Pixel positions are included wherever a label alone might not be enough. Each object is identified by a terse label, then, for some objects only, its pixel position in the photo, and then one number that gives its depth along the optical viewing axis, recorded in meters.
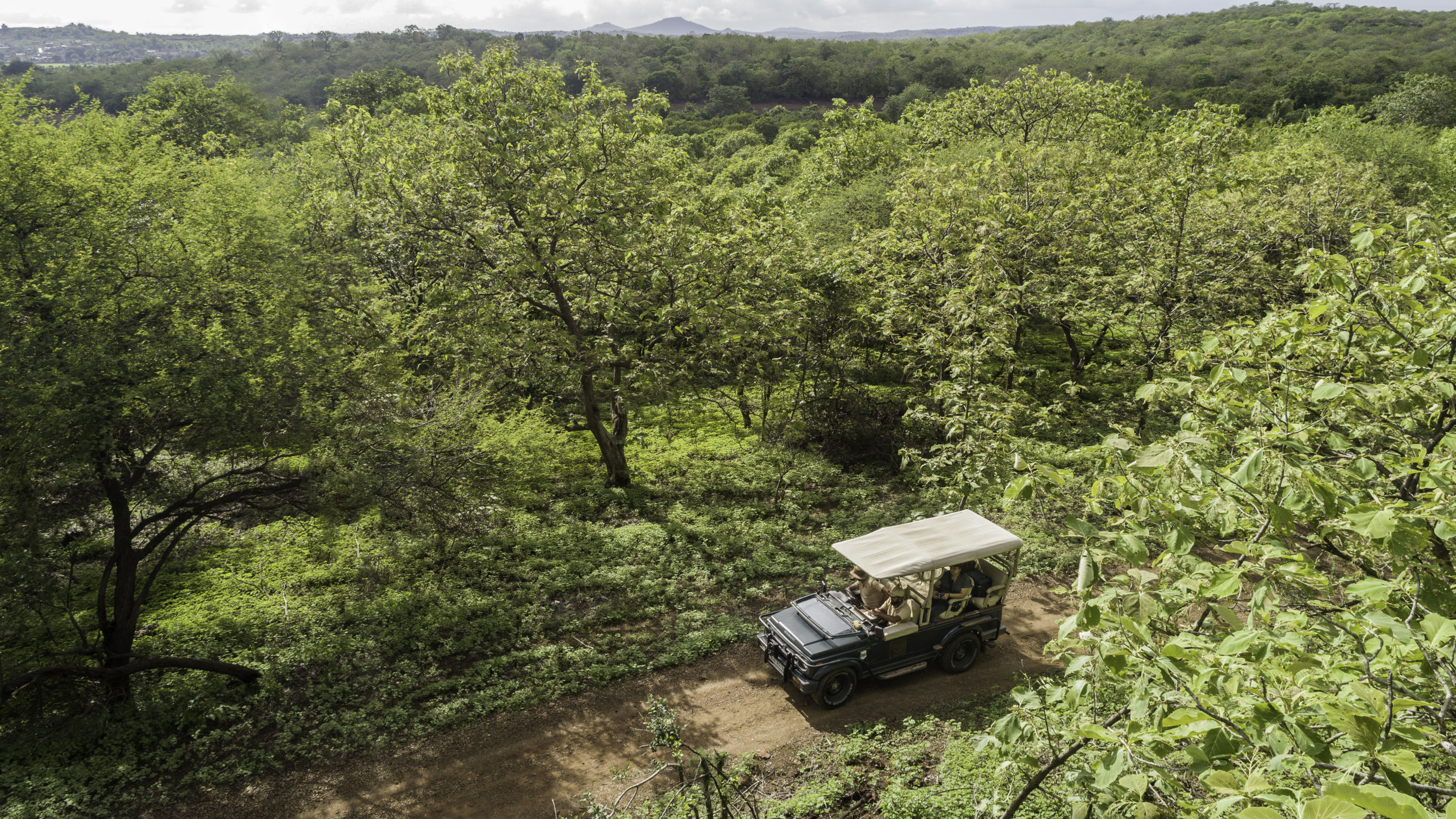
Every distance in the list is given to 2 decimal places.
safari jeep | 11.23
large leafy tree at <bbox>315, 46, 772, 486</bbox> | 16.83
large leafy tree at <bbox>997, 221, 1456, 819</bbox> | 3.58
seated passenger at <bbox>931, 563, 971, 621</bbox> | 11.92
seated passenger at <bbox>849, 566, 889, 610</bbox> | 12.15
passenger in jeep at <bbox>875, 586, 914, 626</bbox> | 11.73
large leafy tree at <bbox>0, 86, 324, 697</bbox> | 9.71
